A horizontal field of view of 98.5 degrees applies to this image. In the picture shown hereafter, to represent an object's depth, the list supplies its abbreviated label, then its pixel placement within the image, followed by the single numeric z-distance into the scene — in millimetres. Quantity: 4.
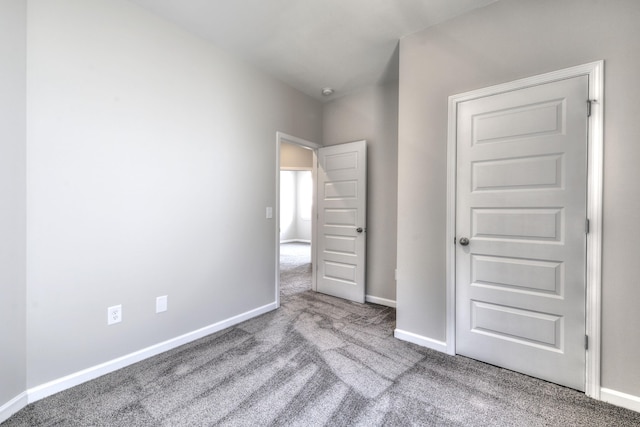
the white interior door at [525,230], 1763
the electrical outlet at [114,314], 1959
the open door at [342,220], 3465
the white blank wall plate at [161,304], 2213
